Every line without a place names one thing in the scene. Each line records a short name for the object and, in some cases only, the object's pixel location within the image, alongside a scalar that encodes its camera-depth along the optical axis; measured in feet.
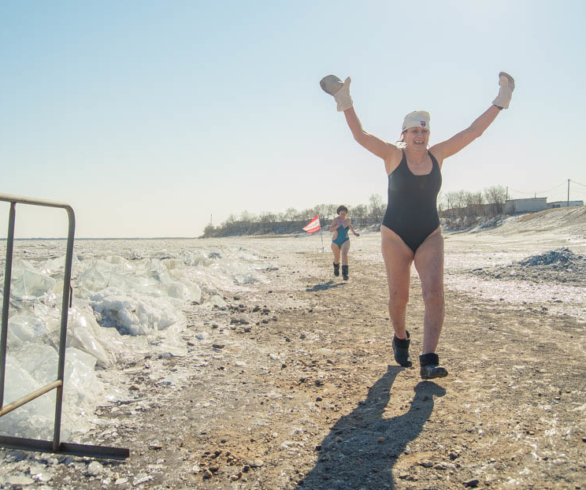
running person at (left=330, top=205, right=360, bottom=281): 35.83
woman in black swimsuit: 11.44
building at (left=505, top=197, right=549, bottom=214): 185.47
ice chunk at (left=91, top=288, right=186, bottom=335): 15.51
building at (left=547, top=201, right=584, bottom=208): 216.39
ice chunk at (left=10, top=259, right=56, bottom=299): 16.63
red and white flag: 57.39
